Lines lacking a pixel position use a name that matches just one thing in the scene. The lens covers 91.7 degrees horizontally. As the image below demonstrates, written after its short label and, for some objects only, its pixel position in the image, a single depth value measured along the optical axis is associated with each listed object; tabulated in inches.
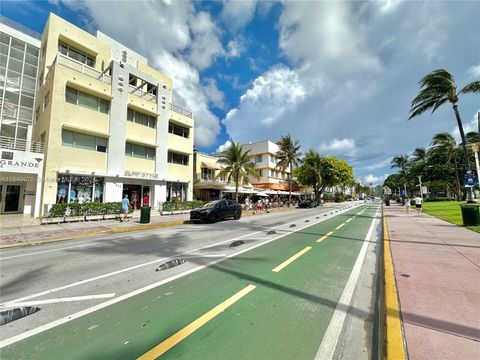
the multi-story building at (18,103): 719.1
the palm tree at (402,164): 2635.3
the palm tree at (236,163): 1157.2
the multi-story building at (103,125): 690.2
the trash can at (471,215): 461.1
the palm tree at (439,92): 776.9
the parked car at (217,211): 641.0
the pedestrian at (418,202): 903.9
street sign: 658.2
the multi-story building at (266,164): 1913.1
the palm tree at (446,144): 1683.1
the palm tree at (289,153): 1624.0
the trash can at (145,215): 603.9
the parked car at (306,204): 1501.0
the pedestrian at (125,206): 650.2
